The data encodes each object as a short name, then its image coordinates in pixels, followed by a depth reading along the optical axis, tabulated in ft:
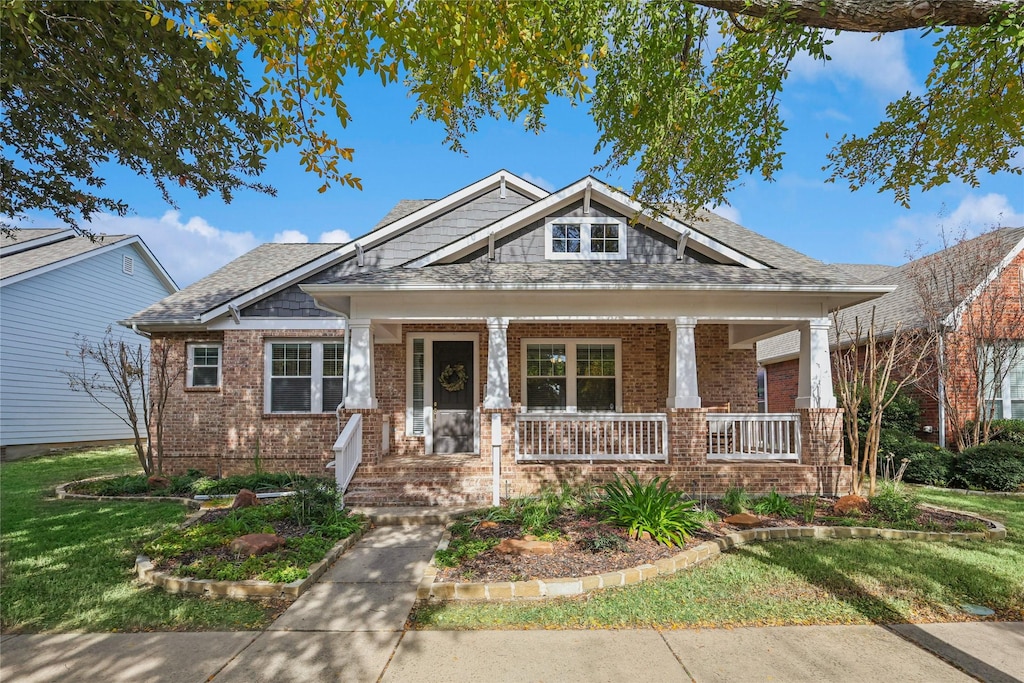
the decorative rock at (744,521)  23.21
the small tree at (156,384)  36.42
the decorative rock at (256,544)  19.34
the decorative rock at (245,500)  26.16
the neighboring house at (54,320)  50.11
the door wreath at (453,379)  37.17
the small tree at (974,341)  39.63
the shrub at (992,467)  34.32
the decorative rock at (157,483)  33.31
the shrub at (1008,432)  38.29
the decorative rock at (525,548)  19.14
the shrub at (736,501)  24.90
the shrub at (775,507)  25.01
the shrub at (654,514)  20.75
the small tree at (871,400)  27.14
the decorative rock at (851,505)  24.97
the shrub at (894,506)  24.02
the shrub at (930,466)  36.19
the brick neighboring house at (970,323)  40.04
